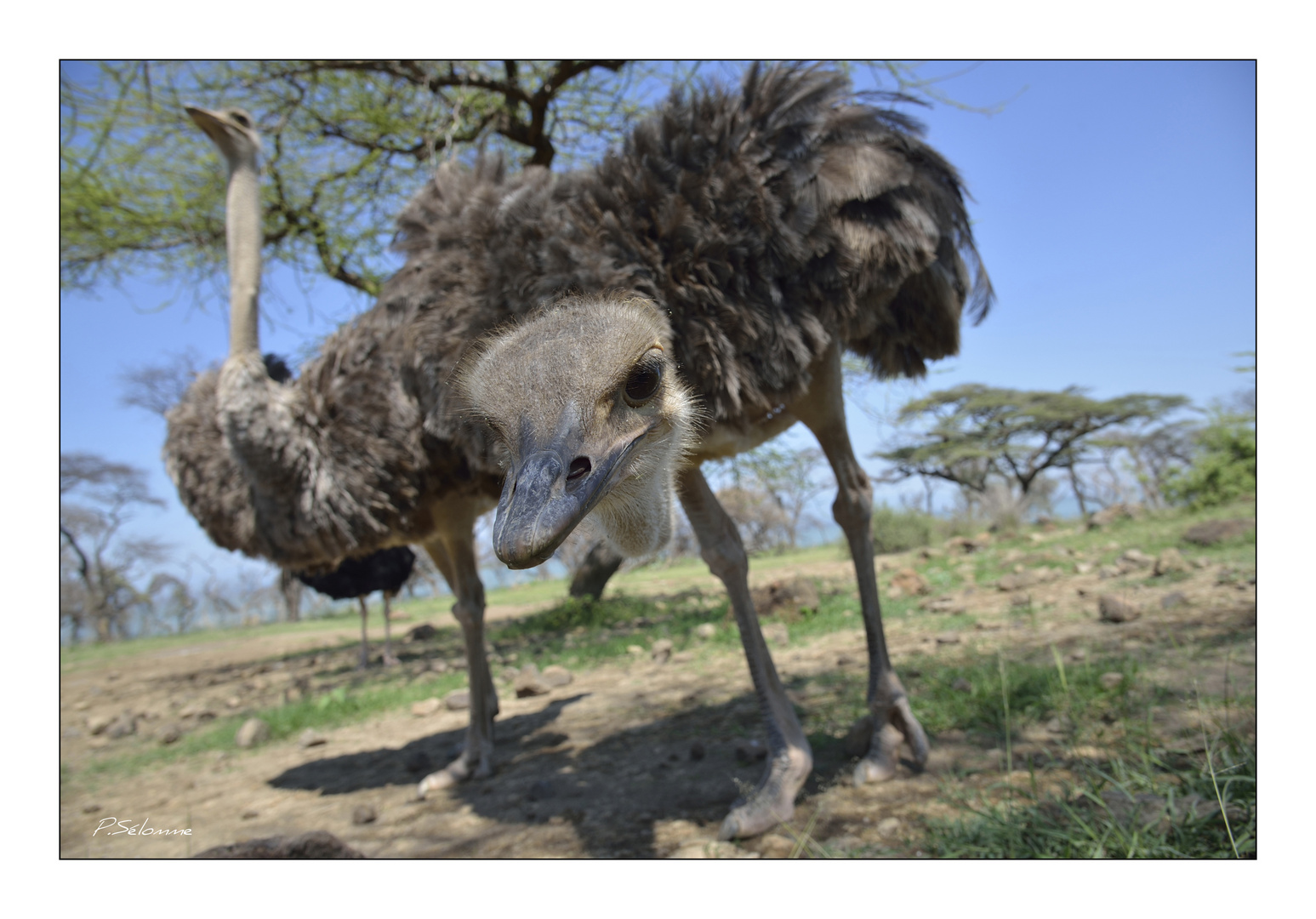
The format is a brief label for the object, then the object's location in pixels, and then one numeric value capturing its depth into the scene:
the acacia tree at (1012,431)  15.02
